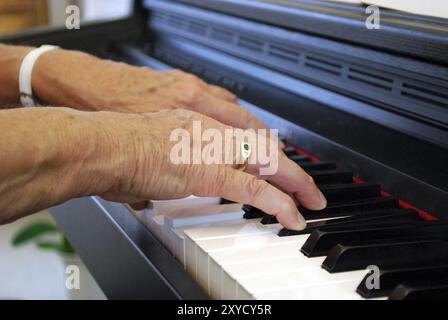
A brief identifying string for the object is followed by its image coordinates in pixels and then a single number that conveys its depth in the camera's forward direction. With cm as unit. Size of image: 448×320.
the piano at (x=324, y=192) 72
